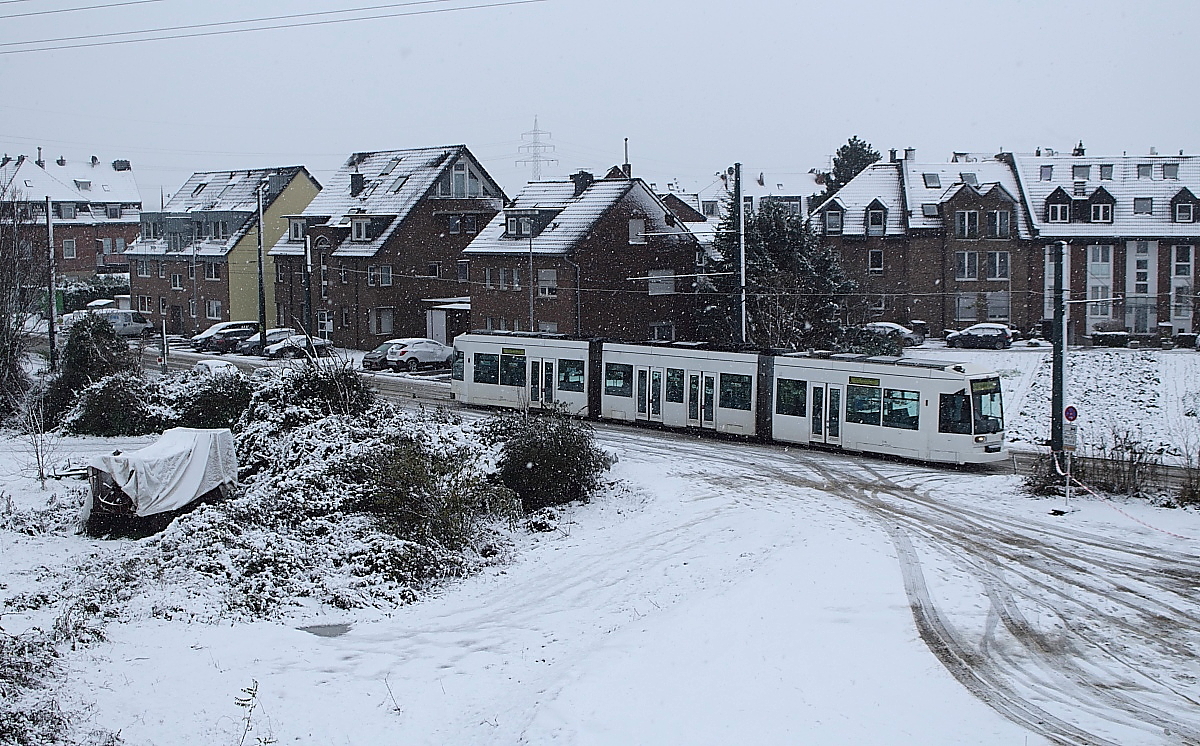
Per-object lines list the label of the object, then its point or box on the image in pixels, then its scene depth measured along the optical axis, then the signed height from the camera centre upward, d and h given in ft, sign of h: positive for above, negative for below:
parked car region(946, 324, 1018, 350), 154.51 -3.90
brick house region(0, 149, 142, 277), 267.59 +28.08
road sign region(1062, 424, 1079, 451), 74.79 -9.03
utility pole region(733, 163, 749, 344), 115.31 +8.09
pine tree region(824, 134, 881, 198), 260.62 +35.88
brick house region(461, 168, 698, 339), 148.77 +7.06
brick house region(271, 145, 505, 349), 170.71 +11.39
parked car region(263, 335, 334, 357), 157.89 -4.35
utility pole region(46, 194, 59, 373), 122.42 +2.41
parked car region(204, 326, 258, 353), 173.78 -3.36
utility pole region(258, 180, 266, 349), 158.61 +0.74
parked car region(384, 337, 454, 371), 146.10 -5.04
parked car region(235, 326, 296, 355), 165.17 -3.44
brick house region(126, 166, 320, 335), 196.85 +13.36
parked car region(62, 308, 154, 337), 189.78 -0.38
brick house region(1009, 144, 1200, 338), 167.63 +9.48
